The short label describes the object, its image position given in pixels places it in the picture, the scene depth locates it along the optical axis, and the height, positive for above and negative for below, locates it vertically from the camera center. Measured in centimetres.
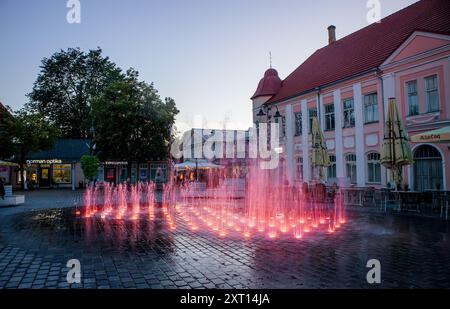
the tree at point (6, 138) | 3184 +331
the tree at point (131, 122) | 3281 +483
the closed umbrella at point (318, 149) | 1786 +102
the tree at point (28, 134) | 3222 +379
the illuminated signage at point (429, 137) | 1105 +98
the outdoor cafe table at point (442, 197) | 1138 -106
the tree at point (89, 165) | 3503 +77
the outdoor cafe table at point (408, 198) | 1277 -118
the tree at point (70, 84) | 5122 +1338
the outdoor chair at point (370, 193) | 1618 -120
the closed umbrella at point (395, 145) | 1300 +86
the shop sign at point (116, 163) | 3925 +109
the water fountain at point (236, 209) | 1045 -174
